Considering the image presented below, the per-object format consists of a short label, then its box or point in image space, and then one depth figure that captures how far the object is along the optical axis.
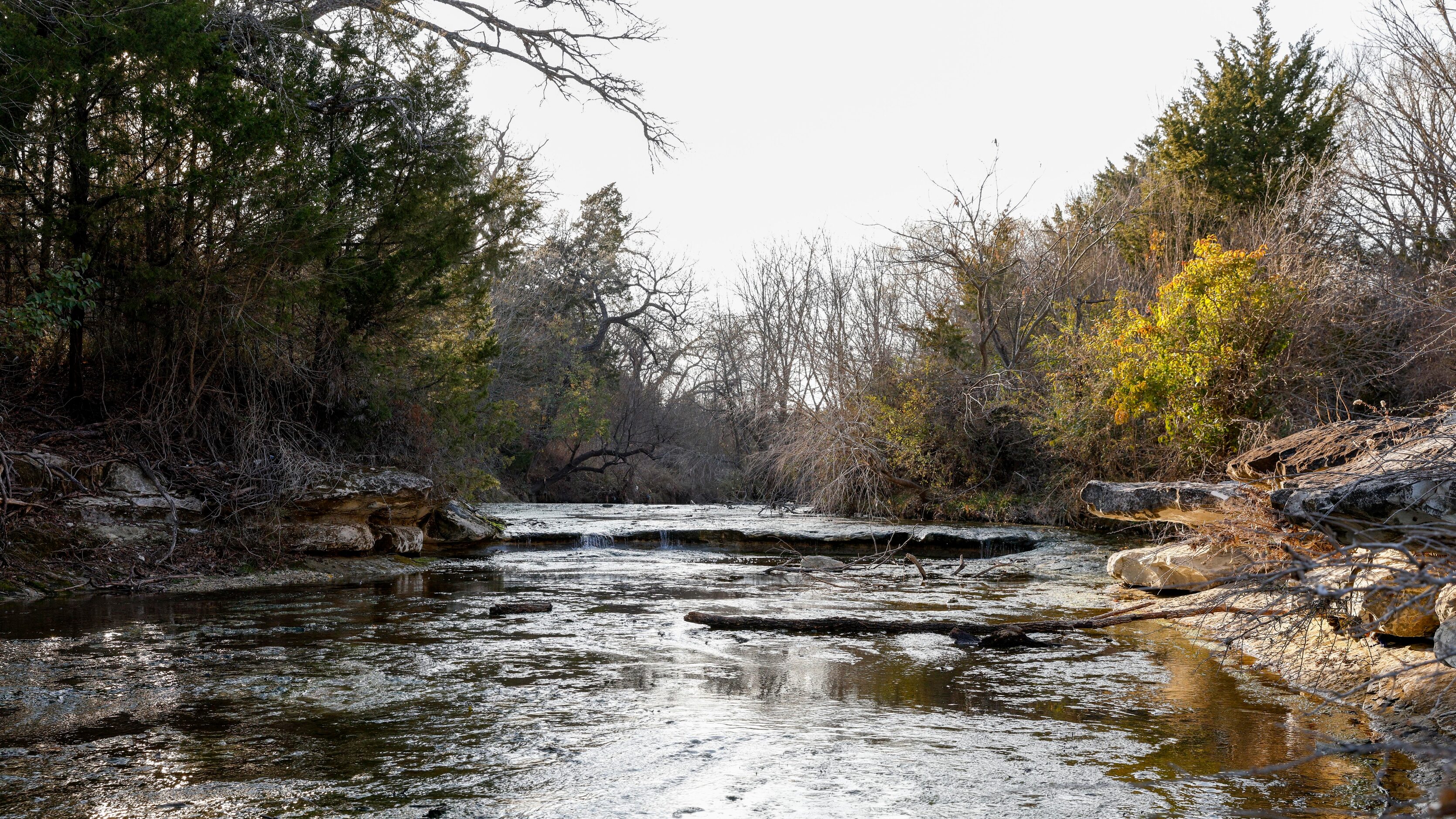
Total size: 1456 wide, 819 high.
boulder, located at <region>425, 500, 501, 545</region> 14.87
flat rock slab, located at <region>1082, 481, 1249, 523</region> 8.66
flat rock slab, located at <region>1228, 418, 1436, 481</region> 6.48
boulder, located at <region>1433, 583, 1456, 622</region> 5.55
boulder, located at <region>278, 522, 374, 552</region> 11.59
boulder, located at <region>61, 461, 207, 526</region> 10.00
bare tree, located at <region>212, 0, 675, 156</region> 11.82
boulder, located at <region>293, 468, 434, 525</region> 11.85
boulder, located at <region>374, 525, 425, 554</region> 12.83
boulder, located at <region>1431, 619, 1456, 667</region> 4.86
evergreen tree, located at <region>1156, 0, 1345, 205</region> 21.61
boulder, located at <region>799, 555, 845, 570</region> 12.62
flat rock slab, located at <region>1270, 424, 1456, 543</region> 5.33
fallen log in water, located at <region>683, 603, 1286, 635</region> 7.68
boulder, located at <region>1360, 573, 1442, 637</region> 5.74
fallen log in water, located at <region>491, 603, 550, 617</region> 8.59
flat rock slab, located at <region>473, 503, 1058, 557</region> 15.84
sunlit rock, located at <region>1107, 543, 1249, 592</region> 9.01
